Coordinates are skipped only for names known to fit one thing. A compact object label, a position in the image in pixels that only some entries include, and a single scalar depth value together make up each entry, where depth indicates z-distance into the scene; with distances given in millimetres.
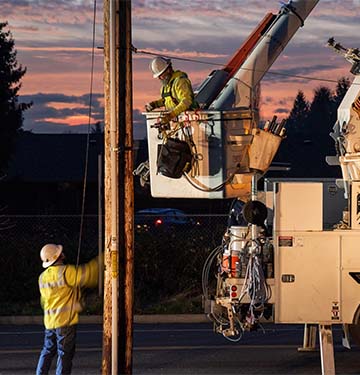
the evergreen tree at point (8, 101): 35281
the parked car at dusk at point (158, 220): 22586
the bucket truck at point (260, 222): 12320
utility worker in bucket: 12047
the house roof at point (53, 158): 42688
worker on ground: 11641
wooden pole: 11188
